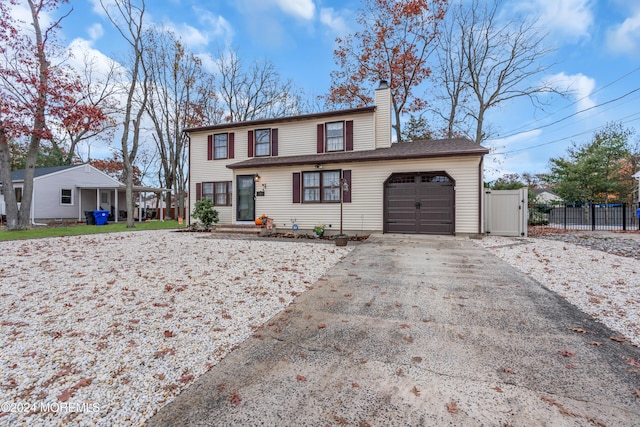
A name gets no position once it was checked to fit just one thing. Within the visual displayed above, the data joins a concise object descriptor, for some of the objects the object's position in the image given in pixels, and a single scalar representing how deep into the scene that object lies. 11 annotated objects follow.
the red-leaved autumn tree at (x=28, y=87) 12.73
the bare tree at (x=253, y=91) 23.80
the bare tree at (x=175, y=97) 21.04
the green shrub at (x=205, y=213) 12.95
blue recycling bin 17.67
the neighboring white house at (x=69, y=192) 18.33
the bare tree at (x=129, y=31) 15.56
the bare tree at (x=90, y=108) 14.27
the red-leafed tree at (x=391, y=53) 17.47
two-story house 10.18
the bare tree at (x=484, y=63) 17.20
